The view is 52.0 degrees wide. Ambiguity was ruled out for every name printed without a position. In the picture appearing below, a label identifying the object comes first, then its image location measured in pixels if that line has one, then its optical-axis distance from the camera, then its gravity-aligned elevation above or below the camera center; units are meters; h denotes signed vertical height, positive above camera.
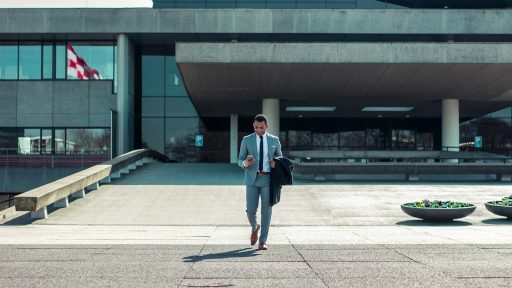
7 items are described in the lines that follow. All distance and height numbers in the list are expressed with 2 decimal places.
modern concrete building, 24.06 +3.48
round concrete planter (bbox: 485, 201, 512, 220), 11.54 -1.45
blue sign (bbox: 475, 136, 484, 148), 38.34 +0.18
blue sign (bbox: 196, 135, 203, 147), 36.44 +0.27
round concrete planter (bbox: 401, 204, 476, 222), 11.31 -1.49
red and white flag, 33.12 +4.77
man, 7.20 -0.33
